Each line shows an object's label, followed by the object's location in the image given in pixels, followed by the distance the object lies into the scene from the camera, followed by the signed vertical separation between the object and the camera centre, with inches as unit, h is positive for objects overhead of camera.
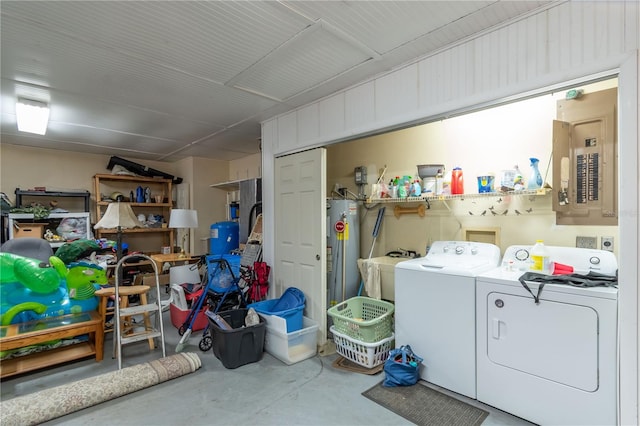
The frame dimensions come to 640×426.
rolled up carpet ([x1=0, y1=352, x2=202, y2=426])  80.6 -52.5
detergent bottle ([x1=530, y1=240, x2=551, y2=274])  89.1 -15.0
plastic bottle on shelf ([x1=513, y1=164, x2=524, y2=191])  103.5 +8.9
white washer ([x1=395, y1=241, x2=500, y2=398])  89.8 -32.3
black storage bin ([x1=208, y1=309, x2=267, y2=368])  109.5 -49.1
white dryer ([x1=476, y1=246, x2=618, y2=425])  69.0 -34.4
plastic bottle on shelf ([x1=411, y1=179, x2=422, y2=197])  131.6 +8.7
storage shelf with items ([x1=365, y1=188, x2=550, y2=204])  99.6 +4.7
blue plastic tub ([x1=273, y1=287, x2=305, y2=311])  130.9 -39.1
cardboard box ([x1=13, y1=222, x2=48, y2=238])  183.9 -10.4
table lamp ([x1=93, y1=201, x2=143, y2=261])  190.5 -3.9
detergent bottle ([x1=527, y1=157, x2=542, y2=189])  100.3 +10.2
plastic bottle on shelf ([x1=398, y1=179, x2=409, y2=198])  135.3 +8.8
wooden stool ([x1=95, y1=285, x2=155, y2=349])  117.0 -33.6
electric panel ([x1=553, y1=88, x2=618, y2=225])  83.7 +13.8
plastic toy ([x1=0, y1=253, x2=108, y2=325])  105.0 -27.8
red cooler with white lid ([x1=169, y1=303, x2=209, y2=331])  142.9 -51.0
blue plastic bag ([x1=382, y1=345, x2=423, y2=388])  96.4 -50.8
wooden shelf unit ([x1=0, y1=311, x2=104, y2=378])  100.2 -45.2
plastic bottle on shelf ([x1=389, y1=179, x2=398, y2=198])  140.5 +9.0
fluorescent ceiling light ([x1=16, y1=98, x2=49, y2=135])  126.0 +42.6
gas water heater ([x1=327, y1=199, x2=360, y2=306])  152.1 -21.2
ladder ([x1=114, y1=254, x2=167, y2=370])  106.9 -44.0
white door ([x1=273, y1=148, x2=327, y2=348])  126.3 -8.3
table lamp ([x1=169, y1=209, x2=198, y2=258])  194.4 -5.0
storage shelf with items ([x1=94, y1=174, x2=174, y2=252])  228.2 +6.5
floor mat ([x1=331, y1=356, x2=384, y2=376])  107.4 -57.1
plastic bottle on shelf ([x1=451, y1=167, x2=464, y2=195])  120.7 +10.6
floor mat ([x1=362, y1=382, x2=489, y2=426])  81.3 -56.3
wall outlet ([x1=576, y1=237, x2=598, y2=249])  95.5 -10.9
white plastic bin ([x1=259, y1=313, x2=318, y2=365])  114.6 -51.1
